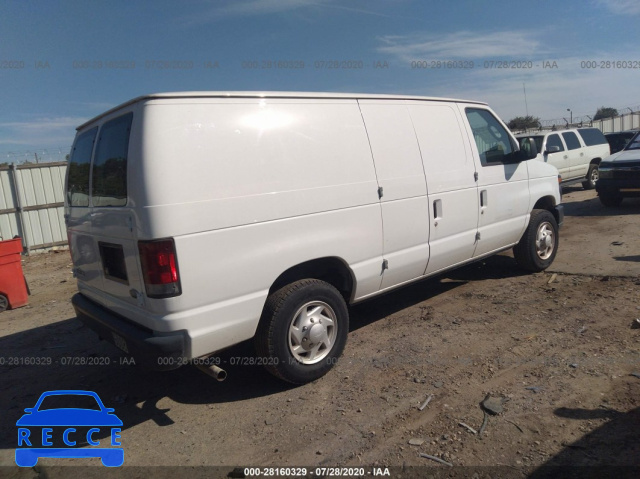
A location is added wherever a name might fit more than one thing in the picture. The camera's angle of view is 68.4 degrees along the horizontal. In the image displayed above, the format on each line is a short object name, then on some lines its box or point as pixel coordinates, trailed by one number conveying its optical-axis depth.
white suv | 13.23
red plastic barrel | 7.07
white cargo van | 3.12
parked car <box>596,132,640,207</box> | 10.41
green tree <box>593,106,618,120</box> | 46.03
